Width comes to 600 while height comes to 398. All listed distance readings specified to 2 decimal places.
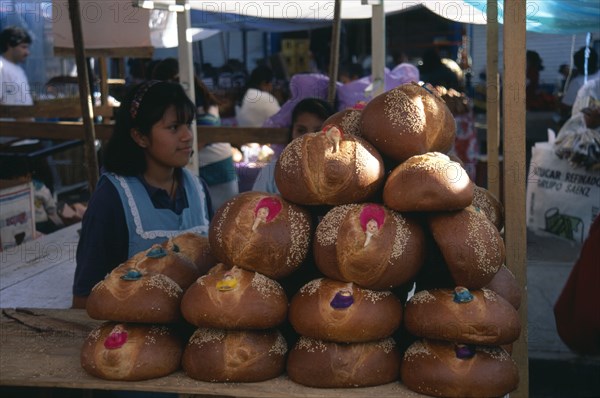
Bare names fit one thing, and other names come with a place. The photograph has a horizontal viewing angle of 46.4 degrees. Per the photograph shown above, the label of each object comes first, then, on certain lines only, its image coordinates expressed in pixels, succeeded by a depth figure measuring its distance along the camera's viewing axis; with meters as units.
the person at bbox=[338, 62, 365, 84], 9.62
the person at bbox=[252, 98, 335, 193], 3.58
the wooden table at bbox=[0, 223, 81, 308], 2.99
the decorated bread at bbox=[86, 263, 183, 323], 1.84
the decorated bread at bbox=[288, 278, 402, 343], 1.73
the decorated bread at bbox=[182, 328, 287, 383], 1.78
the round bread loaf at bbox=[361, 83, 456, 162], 1.88
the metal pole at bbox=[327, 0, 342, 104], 4.15
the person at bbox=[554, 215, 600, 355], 4.12
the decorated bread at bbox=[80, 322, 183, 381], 1.81
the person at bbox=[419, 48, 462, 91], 8.33
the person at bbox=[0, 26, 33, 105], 6.79
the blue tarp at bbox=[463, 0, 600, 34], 4.54
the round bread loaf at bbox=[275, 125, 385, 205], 1.79
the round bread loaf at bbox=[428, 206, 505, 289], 1.73
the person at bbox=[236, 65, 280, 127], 6.91
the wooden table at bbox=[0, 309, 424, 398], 1.75
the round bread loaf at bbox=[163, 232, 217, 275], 2.14
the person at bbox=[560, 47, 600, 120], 8.27
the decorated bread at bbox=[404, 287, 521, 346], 1.71
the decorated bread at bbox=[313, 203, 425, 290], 1.72
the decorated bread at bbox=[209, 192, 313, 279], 1.81
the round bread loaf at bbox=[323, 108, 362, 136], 2.05
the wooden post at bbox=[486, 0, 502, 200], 2.62
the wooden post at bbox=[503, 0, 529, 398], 1.98
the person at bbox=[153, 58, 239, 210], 4.80
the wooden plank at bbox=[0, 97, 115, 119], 4.32
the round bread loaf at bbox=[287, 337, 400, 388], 1.75
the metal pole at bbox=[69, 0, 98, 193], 3.21
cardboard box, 3.94
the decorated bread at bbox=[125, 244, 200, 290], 1.99
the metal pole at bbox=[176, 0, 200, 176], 3.79
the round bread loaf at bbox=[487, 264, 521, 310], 1.91
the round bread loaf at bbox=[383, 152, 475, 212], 1.72
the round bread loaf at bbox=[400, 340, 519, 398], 1.71
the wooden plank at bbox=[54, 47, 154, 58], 4.84
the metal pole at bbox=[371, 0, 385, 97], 4.23
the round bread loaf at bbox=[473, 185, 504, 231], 2.07
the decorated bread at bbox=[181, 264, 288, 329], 1.76
